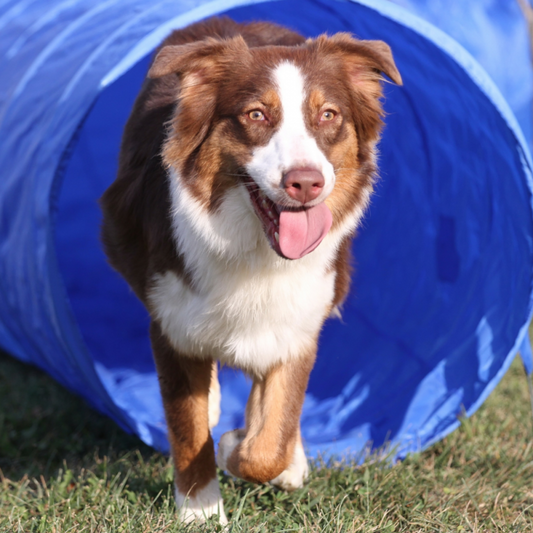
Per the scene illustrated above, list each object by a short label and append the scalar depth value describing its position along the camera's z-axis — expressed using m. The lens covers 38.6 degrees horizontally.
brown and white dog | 3.37
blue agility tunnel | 4.57
